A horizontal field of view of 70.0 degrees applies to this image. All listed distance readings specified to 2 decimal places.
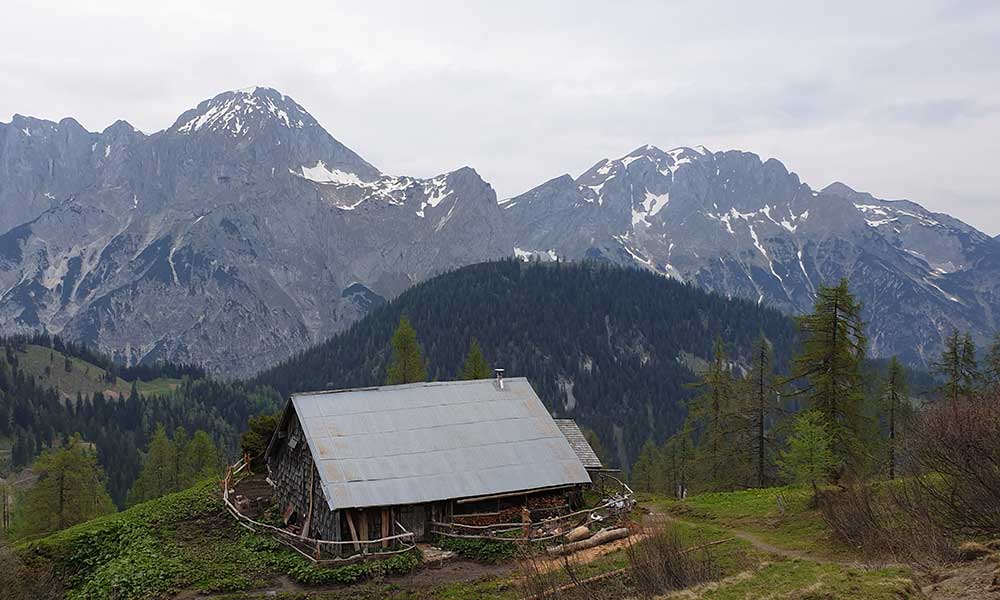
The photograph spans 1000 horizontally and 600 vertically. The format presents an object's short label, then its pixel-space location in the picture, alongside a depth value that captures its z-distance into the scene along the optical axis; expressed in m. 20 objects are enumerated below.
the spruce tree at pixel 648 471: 88.47
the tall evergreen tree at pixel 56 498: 59.53
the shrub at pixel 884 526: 19.92
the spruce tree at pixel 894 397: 53.34
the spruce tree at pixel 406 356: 66.38
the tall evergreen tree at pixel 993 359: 43.44
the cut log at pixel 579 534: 31.65
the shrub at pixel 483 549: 30.59
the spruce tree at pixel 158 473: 77.62
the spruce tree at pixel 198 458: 77.91
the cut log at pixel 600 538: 30.24
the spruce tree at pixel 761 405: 48.97
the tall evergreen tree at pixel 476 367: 66.91
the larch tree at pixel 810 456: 35.62
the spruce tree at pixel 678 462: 70.31
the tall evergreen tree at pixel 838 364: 41.25
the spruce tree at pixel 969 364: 49.12
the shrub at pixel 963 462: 20.42
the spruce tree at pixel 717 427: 51.91
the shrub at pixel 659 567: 19.28
